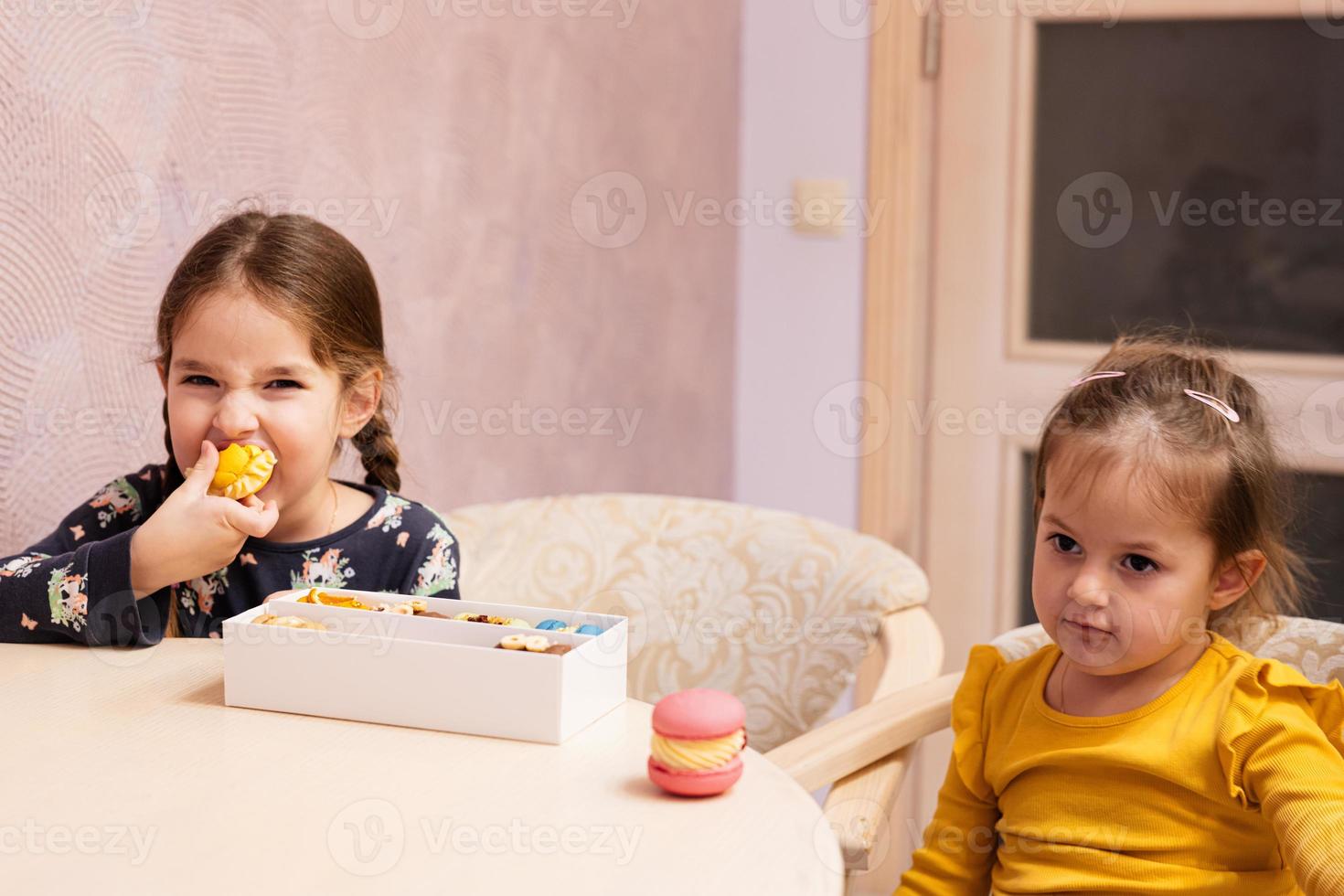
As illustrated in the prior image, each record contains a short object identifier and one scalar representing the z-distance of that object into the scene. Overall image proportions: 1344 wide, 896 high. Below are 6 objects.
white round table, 1.79
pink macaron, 1.86
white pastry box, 1.92
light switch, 3.45
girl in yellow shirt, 2.06
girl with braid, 2.06
